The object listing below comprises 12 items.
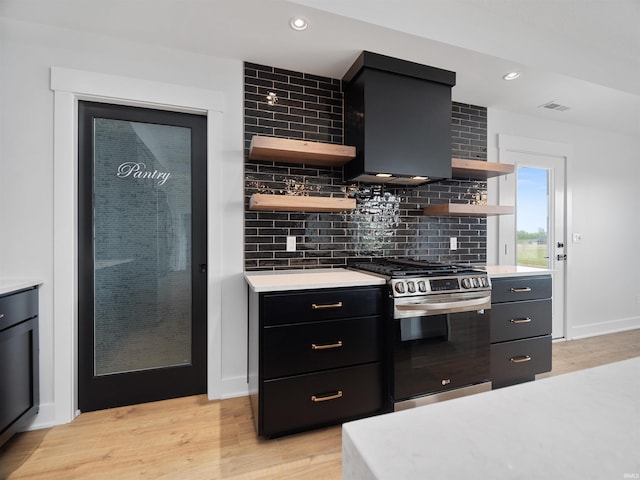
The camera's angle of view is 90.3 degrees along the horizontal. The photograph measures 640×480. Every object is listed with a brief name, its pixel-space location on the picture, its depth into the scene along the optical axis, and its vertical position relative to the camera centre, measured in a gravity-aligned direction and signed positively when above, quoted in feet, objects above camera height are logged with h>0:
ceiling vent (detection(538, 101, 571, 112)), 10.70 +4.55
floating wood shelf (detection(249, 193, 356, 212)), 7.32 +0.84
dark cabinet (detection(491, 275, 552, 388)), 8.14 -2.37
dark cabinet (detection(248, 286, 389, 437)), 6.16 -2.42
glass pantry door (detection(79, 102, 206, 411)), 7.39 -0.41
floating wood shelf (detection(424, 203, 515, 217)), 9.25 +0.87
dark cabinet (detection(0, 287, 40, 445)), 5.62 -2.34
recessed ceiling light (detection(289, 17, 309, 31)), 6.55 +4.50
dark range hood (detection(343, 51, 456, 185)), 7.80 +3.07
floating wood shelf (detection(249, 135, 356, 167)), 7.32 +2.09
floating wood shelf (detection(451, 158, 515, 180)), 9.11 +2.08
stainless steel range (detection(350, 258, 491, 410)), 6.77 -2.06
